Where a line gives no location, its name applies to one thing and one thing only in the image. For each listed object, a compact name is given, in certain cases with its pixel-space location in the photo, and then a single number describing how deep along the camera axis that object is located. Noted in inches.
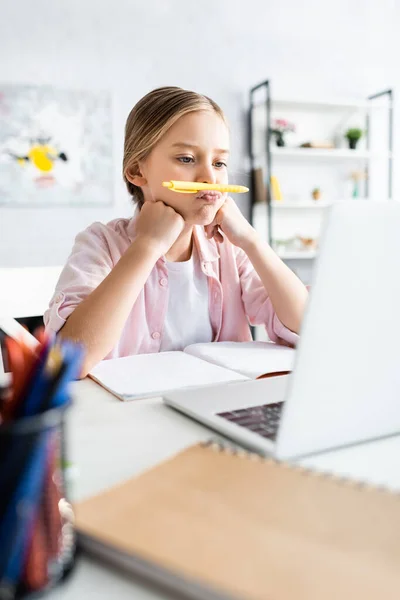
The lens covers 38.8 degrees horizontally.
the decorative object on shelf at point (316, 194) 145.2
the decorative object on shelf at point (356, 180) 151.0
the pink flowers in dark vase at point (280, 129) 139.6
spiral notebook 11.8
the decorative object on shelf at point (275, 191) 137.8
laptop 17.4
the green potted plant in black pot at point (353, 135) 145.9
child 41.8
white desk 12.8
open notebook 29.1
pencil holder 11.4
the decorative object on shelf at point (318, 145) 140.4
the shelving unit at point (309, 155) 137.9
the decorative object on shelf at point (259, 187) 136.4
